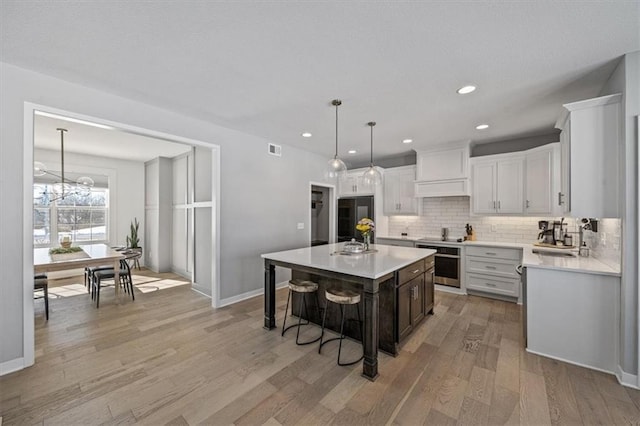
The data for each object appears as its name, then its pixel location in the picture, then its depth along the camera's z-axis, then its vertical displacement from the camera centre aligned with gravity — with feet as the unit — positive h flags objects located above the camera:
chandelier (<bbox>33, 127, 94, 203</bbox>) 16.21 +1.56
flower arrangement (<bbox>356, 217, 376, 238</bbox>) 11.12 -0.58
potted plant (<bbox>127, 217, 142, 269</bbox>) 20.29 -2.10
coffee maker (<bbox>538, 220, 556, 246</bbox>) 12.11 -1.06
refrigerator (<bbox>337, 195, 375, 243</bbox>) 18.48 -0.13
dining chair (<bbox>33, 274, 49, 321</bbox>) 11.10 -3.16
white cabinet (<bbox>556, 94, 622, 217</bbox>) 7.35 +1.64
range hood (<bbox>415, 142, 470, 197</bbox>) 15.16 +2.47
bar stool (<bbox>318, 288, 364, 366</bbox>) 7.97 -2.61
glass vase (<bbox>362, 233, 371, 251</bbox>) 11.33 -1.26
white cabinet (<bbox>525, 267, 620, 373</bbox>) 7.47 -3.14
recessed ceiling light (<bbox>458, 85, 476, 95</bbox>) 8.55 +4.04
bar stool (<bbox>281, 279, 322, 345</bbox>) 9.16 -2.63
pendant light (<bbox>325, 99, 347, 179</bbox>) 10.32 +1.75
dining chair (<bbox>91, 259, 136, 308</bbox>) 13.09 -3.26
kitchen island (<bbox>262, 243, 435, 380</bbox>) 7.32 -1.73
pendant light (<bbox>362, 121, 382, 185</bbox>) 11.00 +1.50
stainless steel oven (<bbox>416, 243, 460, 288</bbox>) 14.73 -3.04
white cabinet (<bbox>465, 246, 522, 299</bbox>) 13.12 -2.99
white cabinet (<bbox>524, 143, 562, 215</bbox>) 12.37 +1.58
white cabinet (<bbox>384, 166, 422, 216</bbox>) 17.35 +1.38
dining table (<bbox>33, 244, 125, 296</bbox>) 10.96 -2.16
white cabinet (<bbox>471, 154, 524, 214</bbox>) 13.78 +1.54
